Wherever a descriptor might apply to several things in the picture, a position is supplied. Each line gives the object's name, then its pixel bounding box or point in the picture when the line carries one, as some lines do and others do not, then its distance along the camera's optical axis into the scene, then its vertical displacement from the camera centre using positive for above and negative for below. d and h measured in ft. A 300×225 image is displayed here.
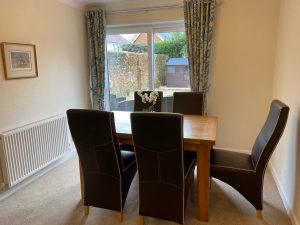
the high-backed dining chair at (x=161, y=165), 5.69 -2.38
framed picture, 8.42 +0.64
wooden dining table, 6.59 -2.03
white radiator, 8.31 -2.85
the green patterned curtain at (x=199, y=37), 10.71 +1.88
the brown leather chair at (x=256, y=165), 6.30 -2.78
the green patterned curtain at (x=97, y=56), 12.65 +1.15
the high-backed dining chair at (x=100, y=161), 6.20 -2.47
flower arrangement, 8.68 -0.81
